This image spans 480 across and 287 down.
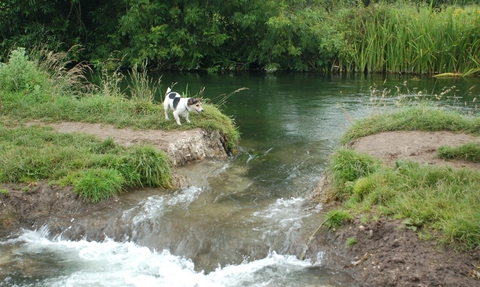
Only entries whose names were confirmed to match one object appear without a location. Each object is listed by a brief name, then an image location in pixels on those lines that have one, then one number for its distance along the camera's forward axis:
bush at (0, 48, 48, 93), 11.50
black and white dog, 9.58
